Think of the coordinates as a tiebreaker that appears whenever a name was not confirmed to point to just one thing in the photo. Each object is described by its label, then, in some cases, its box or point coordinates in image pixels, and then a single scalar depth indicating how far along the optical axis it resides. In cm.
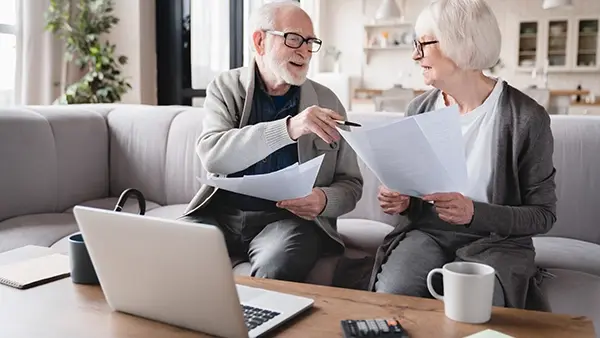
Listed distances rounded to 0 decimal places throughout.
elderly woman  136
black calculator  86
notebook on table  112
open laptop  83
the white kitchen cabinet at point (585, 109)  651
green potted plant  369
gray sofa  166
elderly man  158
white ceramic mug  92
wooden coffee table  90
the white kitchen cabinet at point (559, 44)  709
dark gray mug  111
